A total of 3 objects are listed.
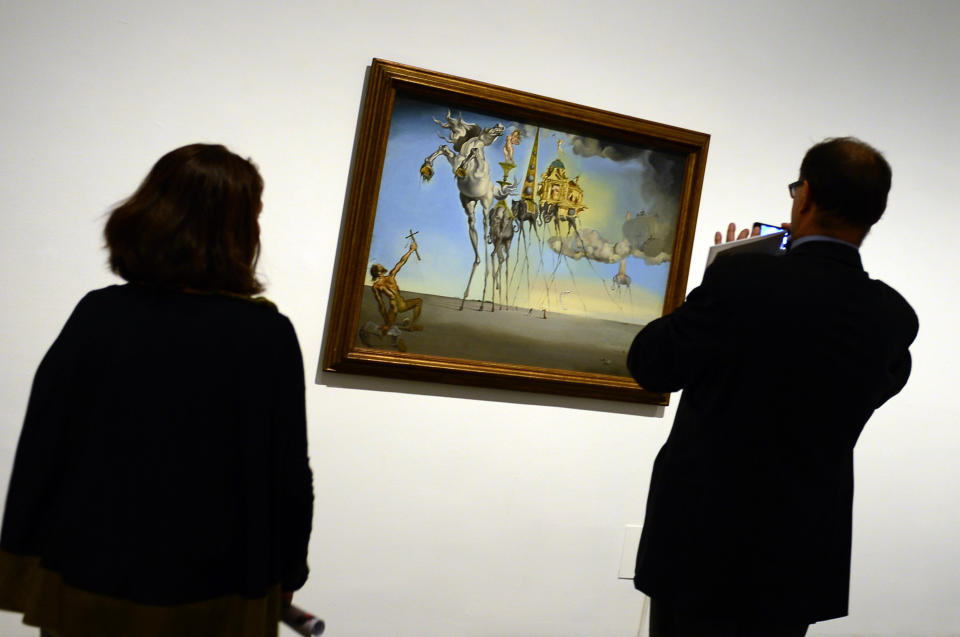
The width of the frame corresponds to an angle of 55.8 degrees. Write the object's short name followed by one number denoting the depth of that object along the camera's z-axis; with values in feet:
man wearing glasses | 7.30
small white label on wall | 13.53
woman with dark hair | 5.82
